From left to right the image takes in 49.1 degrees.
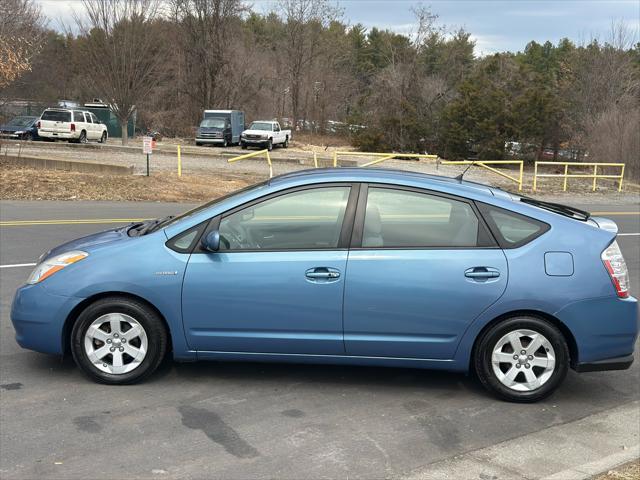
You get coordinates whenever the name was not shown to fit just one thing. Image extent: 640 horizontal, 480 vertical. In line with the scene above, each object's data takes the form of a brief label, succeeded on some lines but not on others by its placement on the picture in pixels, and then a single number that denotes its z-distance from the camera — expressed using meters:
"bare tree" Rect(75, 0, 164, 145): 38.00
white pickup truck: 42.09
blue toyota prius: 4.58
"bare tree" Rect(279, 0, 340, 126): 68.81
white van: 35.56
